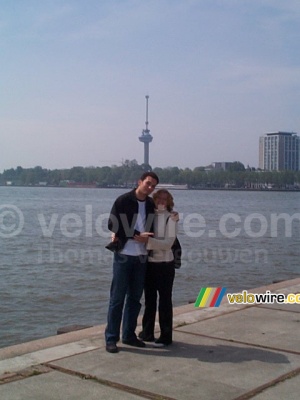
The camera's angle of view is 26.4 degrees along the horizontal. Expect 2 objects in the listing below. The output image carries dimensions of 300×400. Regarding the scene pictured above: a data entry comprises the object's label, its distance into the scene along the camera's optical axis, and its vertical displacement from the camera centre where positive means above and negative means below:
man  6.27 -0.64
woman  6.40 -0.83
